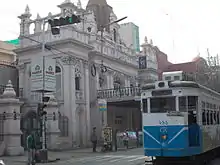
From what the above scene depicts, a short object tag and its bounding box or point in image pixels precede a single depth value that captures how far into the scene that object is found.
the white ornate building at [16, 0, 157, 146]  33.94
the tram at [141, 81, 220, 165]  14.13
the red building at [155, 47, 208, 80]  65.64
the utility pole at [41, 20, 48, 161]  21.77
